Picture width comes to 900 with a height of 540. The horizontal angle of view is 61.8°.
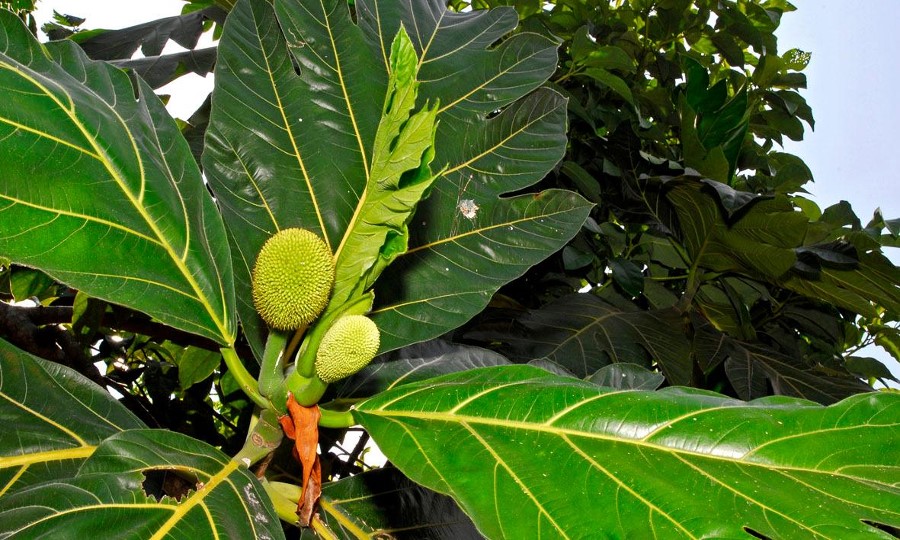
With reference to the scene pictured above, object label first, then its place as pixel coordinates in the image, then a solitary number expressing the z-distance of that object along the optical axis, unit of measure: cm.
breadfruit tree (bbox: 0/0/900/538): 50
